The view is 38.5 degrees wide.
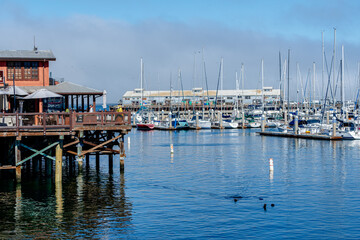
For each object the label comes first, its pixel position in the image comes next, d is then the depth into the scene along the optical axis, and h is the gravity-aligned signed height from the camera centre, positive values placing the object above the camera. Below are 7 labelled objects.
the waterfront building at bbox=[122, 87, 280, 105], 187.29 +6.60
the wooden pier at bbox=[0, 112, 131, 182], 34.06 -1.08
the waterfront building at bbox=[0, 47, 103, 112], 42.84 +3.30
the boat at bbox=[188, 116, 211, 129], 116.24 -2.23
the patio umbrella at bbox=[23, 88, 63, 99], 37.28 +1.55
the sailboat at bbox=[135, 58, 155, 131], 117.00 -1.63
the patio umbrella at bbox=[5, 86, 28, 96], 37.68 +1.82
